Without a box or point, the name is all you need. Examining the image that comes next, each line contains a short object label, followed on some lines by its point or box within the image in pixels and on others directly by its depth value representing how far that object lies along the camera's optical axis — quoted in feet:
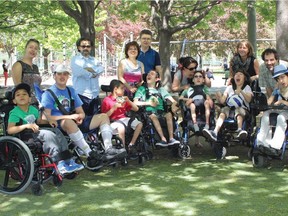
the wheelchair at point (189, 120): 22.02
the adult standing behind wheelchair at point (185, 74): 23.43
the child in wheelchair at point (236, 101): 21.24
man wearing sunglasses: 20.57
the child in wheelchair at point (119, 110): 20.25
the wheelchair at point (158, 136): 21.42
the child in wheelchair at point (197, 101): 21.89
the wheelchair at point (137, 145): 20.45
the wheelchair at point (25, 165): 15.57
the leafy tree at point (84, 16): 40.34
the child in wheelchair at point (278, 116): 18.62
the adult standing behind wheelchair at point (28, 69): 19.26
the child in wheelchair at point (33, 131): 16.34
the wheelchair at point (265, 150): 18.60
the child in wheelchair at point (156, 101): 21.42
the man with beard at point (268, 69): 21.22
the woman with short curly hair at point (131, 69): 22.16
